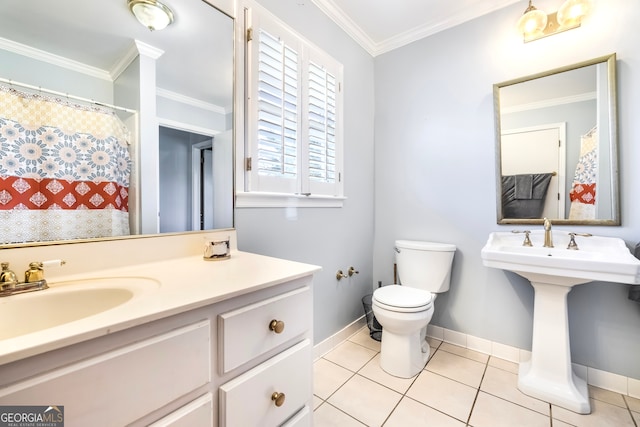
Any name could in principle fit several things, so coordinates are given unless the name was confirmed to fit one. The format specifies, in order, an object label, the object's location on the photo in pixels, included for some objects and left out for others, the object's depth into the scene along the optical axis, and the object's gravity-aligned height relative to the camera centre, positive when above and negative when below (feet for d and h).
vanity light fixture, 5.09 +3.82
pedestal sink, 4.44 -1.65
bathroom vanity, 1.53 -0.98
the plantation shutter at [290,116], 4.71 +1.96
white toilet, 5.20 -1.79
